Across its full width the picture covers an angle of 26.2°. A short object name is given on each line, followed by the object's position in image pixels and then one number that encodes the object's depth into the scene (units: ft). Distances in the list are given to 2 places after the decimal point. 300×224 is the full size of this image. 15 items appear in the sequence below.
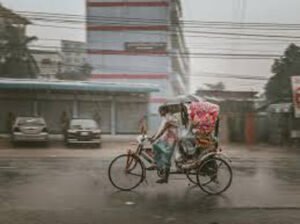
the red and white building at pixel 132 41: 204.64
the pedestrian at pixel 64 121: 128.11
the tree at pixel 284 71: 171.82
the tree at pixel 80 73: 213.66
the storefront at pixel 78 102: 135.64
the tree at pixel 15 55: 191.01
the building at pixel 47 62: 211.61
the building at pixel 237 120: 129.08
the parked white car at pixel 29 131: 109.40
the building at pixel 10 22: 188.14
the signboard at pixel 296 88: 119.24
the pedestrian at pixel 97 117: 139.95
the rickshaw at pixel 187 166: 45.68
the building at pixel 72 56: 216.80
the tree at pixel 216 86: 225.70
